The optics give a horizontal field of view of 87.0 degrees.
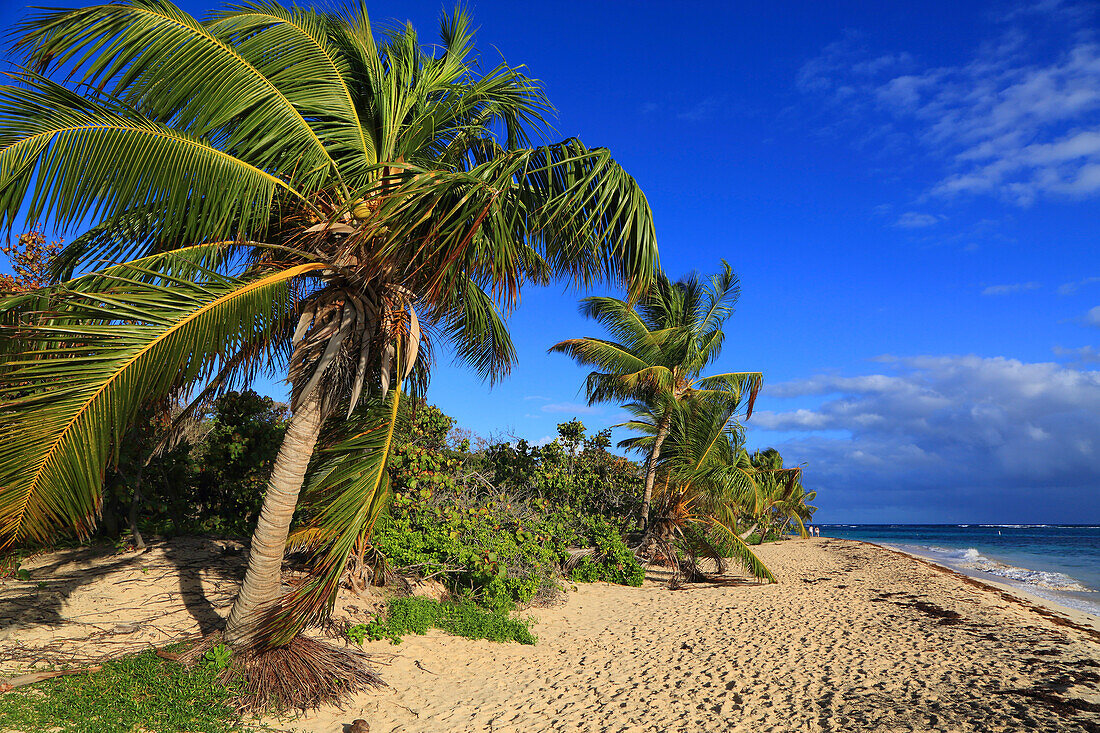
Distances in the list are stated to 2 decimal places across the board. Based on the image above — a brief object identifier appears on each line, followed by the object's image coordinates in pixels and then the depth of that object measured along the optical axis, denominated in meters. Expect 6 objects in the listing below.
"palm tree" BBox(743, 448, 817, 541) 23.09
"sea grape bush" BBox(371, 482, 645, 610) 8.30
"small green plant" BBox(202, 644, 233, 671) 5.00
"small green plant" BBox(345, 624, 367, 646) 6.80
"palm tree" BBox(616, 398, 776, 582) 13.22
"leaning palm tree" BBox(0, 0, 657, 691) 3.48
